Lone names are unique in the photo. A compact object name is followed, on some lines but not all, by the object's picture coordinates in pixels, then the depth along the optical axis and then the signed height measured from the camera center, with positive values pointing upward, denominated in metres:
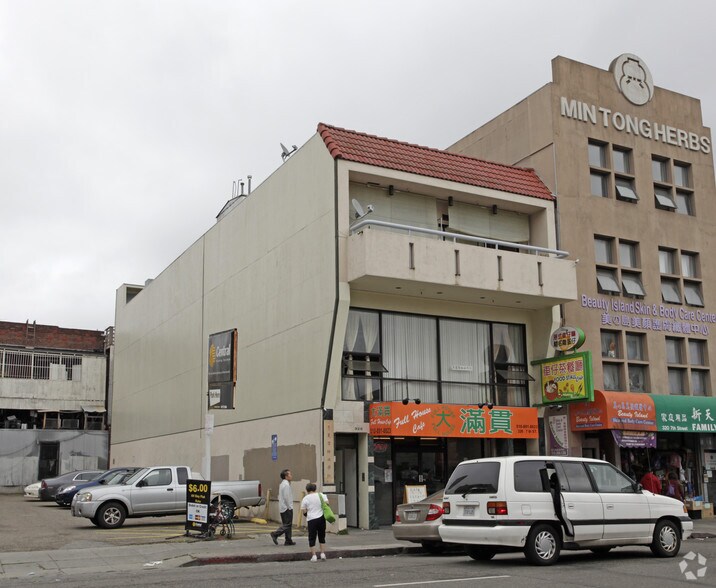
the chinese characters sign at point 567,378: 23.69 +2.18
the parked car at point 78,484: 27.90 -0.86
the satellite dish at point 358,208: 23.02 +6.85
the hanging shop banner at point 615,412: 24.31 +1.16
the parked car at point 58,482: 34.41 -0.82
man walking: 17.47 -1.17
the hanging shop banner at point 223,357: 23.70 +2.95
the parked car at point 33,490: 37.50 -1.26
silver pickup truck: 21.98 -0.98
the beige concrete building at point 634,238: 26.39 +7.12
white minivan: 13.12 -0.93
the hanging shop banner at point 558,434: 25.16 +0.55
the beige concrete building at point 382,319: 22.42 +4.08
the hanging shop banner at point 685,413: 25.70 +1.15
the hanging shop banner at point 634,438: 24.67 +0.39
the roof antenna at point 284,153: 29.01 +10.60
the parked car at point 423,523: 16.12 -1.33
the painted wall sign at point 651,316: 26.62 +4.48
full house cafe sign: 22.36 +0.95
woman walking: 15.47 -1.15
